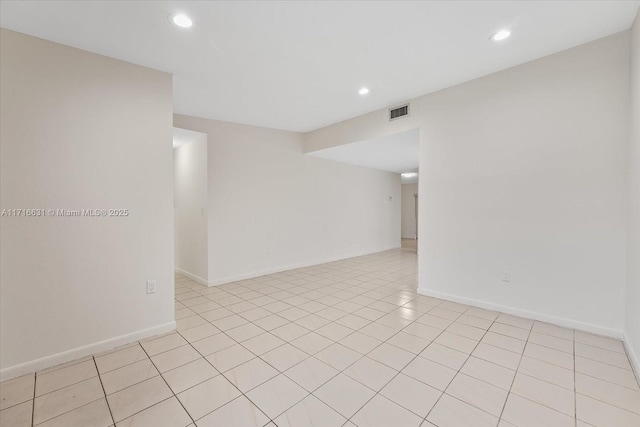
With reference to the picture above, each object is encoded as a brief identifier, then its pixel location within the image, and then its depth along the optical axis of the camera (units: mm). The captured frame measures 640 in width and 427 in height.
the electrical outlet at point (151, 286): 2664
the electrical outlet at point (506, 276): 2990
